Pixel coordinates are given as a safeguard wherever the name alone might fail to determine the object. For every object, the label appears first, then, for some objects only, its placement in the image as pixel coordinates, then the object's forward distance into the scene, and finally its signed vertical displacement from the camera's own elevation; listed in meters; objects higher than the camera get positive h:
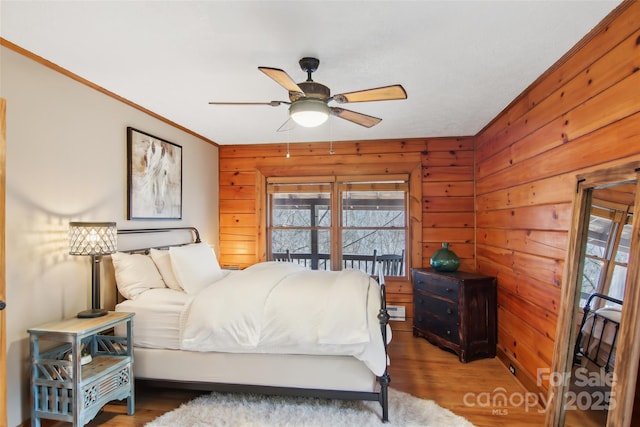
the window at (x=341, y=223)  4.75 -0.10
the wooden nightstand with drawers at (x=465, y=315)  3.48 -1.05
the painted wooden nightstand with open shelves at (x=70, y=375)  2.08 -1.03
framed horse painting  3.22 +0.42
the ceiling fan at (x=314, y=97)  2.15 +0.78
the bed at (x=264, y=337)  2.40 -0.88
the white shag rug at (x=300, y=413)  2.34 -1.43
